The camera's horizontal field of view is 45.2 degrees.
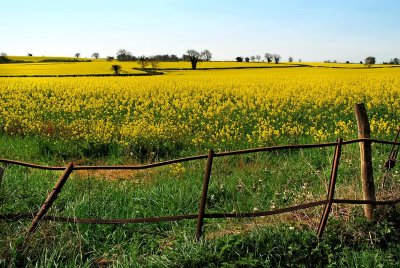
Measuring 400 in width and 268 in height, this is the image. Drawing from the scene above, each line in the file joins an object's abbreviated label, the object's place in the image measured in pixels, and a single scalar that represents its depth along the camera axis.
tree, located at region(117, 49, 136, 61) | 79.69
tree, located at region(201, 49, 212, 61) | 87.12
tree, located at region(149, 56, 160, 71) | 58.62
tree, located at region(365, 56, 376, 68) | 73.25
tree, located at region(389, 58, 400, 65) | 86.29
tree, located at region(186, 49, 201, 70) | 81.20
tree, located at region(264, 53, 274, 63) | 86.80
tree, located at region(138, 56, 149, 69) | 58.91
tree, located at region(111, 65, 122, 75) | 47.45
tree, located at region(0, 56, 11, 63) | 73.88
